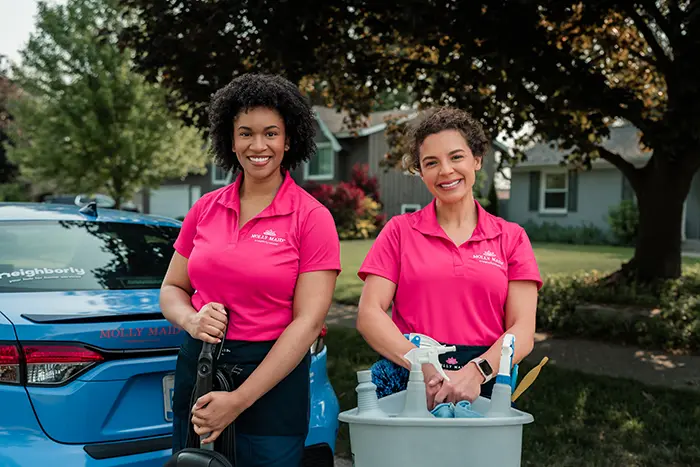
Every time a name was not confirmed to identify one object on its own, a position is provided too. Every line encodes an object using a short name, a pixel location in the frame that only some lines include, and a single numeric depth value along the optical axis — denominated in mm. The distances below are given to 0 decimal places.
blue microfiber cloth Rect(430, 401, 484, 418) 1860
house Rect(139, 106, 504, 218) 27797
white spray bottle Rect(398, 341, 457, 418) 1870
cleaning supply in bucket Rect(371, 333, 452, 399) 2236
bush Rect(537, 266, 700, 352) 7148
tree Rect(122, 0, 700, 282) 6301
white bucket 1765
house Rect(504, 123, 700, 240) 21000
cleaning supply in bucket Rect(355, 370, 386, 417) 1899
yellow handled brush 2010
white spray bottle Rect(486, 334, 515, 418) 1856
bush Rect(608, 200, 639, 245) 19969
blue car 2443
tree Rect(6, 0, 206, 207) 19500
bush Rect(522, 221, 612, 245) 21477
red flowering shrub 23656
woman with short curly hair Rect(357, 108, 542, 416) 2168
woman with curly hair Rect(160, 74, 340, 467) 2041
